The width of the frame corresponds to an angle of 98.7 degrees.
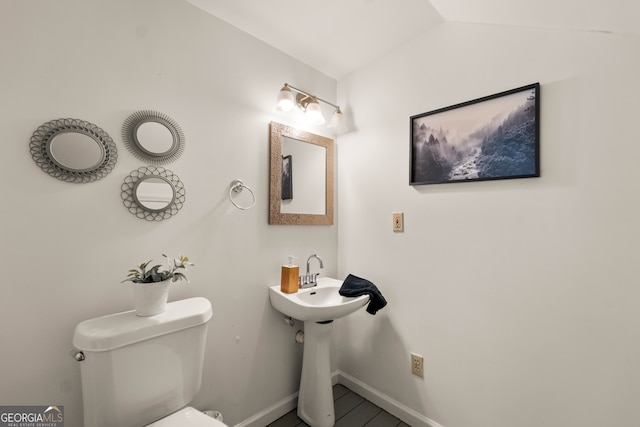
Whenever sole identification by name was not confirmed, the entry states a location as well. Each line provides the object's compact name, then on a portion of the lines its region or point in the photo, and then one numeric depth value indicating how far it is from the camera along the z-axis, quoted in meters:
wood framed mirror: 1.65
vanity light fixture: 1.71
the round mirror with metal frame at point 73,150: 0.99
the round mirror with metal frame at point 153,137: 1.18
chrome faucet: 1.71
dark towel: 1.57
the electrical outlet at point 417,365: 1.58
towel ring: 1.48
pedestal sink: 1.49
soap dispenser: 1.59
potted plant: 1.03
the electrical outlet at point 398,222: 1.68
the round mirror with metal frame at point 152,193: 1.17
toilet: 0.91
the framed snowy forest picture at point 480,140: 1.23
